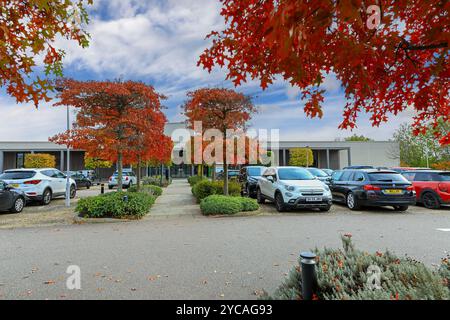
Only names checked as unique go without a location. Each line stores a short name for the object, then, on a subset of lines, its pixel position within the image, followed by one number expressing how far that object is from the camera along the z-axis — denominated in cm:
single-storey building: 3950
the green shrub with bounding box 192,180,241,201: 1228
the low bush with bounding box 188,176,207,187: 2188
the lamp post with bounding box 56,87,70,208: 1216
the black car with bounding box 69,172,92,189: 2371
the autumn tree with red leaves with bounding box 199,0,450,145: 210
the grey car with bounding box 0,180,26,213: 991
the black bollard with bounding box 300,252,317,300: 250
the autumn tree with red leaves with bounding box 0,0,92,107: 336
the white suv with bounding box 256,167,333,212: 959
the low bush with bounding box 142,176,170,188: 2388
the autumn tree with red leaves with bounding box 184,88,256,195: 1080
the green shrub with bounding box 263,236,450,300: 213
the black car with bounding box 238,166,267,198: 1435
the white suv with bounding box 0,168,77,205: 1199
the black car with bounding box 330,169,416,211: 961
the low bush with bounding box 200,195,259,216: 938
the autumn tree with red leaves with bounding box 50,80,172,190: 916
